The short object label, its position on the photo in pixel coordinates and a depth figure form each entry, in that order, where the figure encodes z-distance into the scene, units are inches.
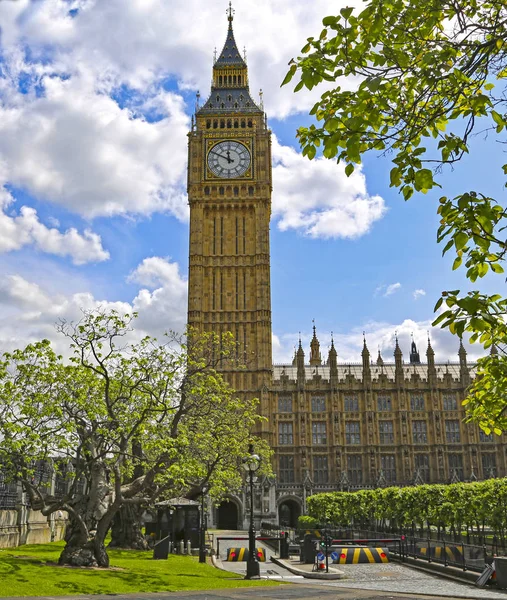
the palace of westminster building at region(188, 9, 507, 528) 2655.0
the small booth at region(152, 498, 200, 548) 1339.8
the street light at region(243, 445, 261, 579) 904.9
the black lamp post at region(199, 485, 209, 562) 1118.4
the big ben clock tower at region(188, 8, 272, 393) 2770.7
